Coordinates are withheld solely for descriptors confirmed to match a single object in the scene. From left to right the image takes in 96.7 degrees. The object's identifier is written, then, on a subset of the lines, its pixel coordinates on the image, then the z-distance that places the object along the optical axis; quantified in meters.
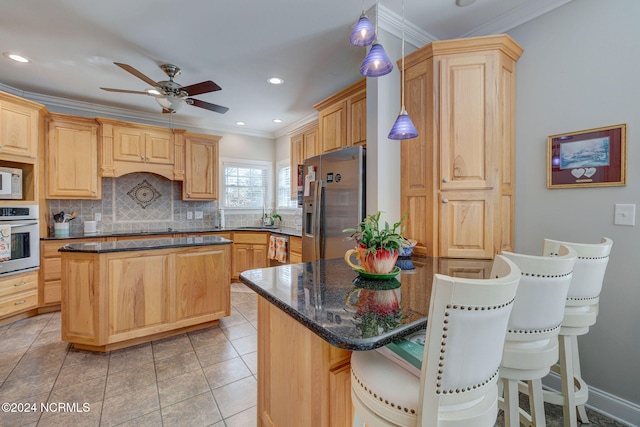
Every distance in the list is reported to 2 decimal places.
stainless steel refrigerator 2.53
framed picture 1.72
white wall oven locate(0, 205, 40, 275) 2.92
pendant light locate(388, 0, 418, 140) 1.73
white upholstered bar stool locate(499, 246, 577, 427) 1.01
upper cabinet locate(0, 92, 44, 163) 3.02
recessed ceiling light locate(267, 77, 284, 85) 3.24
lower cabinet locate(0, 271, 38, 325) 2.95
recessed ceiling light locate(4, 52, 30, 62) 2.73
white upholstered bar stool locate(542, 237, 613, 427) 1.32
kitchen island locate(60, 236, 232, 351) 2.38
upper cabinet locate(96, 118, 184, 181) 3.89
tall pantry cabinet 2.01
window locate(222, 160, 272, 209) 5.16
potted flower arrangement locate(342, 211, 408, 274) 1.37
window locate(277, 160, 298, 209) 5.17
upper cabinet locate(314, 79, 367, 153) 2.74
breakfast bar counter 0.90
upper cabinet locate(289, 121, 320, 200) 4.37
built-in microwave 2.97
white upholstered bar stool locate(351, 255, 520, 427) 0.65
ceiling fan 2.64
